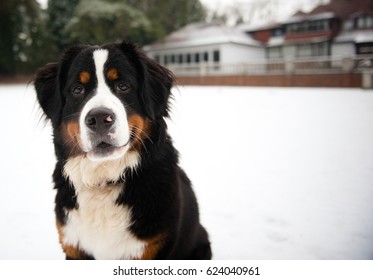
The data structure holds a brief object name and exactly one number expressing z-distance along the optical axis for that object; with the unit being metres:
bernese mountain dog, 1.03
